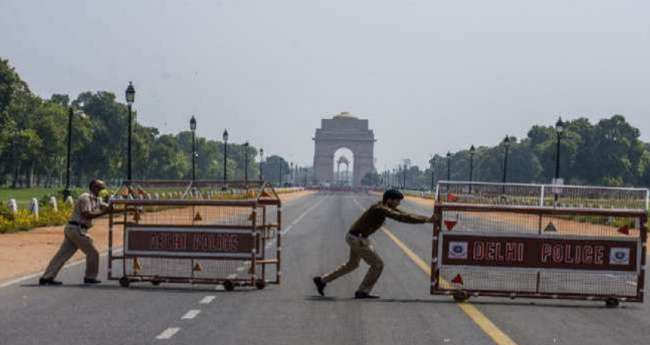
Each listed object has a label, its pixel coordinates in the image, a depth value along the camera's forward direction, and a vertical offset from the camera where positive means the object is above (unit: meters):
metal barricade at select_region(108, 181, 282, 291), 15.79 -1.08
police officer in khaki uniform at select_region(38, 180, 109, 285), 15.95 -1.18
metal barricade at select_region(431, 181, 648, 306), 14.79 -1.08
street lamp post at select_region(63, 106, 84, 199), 48.56 -1.42
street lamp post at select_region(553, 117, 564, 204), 53.17 +2.67
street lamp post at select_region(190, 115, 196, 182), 64.00 +2.69
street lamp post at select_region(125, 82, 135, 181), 40.97 +2.81
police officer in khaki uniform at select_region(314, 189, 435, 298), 14.48 -0.84
